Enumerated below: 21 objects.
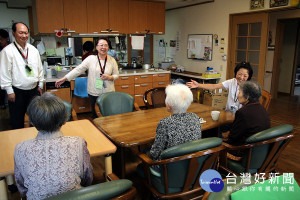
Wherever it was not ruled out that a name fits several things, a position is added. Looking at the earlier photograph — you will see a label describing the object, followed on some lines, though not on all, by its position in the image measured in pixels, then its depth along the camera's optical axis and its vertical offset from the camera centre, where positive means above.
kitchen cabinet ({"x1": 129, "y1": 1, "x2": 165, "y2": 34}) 5.62 +0.86
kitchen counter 5.35 -0.39
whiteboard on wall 6.09 +0.19
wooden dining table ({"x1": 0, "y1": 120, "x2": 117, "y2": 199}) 1.59 -0.65
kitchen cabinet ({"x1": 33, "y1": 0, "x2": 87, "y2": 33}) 4.66 +0.75
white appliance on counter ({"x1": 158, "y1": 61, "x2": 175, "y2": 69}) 6.80 -0.30
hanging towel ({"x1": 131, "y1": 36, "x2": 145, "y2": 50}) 5.82 +0.28
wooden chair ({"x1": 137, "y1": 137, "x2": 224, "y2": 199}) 1.53 -0.75
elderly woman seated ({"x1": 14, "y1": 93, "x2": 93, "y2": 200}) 1.20 -0.50
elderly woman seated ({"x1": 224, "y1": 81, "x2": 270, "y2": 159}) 2.02 -0.51
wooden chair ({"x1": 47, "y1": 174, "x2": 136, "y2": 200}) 0.96 -0.56
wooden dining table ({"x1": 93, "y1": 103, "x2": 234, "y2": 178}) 1.98 -0.65
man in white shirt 2.78 -0.22
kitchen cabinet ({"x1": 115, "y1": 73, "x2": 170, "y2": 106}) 5.29 -0.63
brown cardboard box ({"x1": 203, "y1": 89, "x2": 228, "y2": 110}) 5.43 -0.98
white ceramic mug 2.40 -0.59
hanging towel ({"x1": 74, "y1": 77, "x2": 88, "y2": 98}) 4.82 -0.63
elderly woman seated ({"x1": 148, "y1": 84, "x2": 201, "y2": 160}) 1.72 -0.49
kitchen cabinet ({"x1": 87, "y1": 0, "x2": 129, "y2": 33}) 5.13 +0.81
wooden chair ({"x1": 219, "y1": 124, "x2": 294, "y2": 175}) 1.80 -0.75
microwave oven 5.42 -0.12
